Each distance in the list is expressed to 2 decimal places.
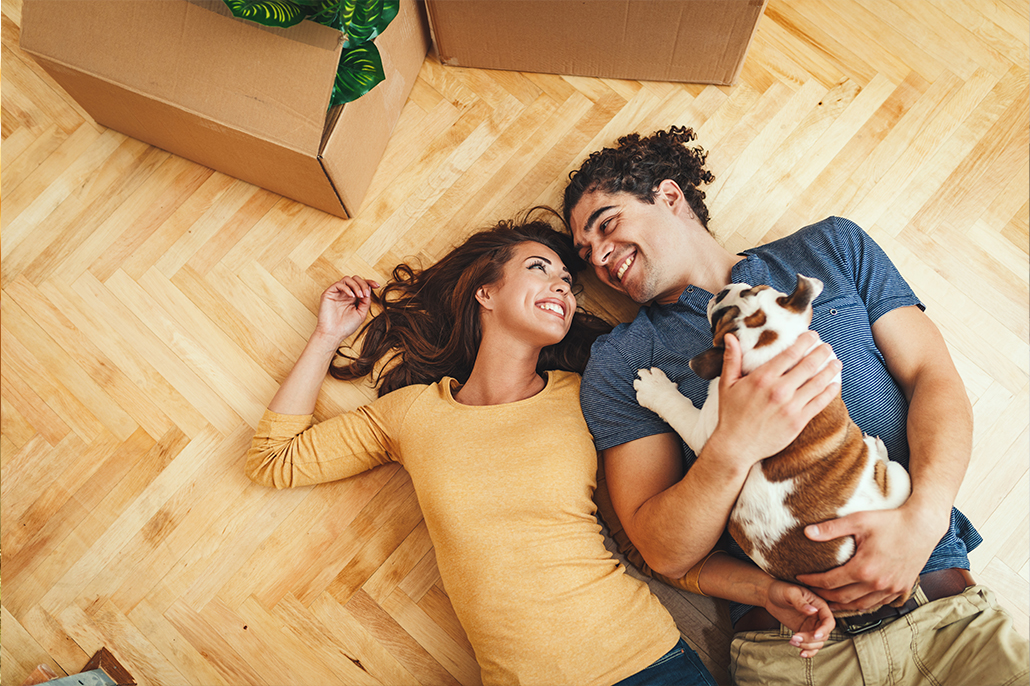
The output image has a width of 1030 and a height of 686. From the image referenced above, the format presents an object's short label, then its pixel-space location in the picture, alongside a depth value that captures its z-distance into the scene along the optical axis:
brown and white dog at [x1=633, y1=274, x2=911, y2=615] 1.08
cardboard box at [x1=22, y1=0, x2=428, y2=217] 1.46
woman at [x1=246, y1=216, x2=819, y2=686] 1.34
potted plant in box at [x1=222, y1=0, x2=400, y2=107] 1.37
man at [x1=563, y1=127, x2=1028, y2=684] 1.12
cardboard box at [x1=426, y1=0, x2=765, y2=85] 1.61
